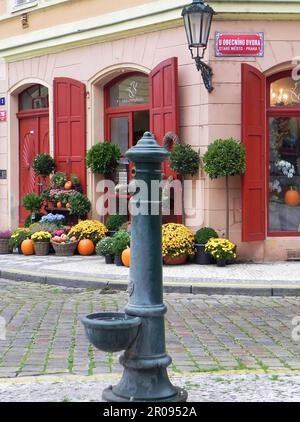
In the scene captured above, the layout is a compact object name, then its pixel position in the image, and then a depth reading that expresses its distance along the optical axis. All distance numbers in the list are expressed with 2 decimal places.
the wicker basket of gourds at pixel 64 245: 12.42
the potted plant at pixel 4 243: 13.40
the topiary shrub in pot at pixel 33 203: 13.81
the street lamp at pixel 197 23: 10.70
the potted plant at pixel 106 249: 11.41
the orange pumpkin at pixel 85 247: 12.50
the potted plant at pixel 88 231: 12.63
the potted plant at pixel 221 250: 10.89
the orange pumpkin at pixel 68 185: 13.75
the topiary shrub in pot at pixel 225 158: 11.04
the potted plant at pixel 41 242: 12.61
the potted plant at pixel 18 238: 13.12
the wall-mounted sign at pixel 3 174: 15.79
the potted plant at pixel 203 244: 11.19
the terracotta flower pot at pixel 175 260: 11.09
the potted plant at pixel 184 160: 11.52
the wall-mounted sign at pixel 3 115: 15.73
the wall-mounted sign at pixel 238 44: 11.61
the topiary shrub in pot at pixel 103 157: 13.03
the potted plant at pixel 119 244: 11.12
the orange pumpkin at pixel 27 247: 12.82
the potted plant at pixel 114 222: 12.94
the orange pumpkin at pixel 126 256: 10.98
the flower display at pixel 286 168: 12.16
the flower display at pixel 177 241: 10.96
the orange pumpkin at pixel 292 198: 12.24
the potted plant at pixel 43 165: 14.10
